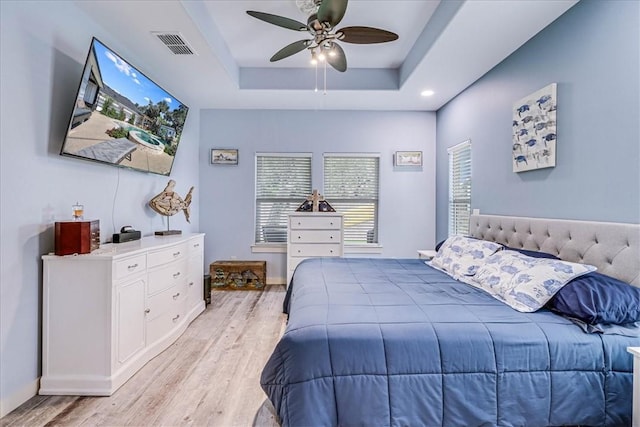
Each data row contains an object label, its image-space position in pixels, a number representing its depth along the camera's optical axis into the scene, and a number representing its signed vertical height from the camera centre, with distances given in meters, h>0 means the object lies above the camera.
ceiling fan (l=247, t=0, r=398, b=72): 2.05 +1.37
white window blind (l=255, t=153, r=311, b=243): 4.80 +0.35
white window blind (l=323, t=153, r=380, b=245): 4.80 +0.33
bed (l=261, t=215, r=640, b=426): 1.42 -0.76
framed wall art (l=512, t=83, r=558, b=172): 2.37 +0.70
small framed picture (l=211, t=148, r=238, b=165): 4.69 +0.88
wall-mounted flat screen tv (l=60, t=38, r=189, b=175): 2.13 +0.80
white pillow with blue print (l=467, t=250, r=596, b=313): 1.75 -0.41
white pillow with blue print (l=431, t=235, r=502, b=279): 2.52 -0.38
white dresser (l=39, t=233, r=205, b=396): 1.99 -0.75
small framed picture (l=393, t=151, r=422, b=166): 4.71 +0.87
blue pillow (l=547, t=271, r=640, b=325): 1.54 -0.46
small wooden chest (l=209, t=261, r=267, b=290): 4.44 -0.95
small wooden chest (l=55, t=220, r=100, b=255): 2.00 -0.18
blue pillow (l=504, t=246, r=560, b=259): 2.18 -0.30
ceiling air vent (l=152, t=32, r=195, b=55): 2.63 +1.53
